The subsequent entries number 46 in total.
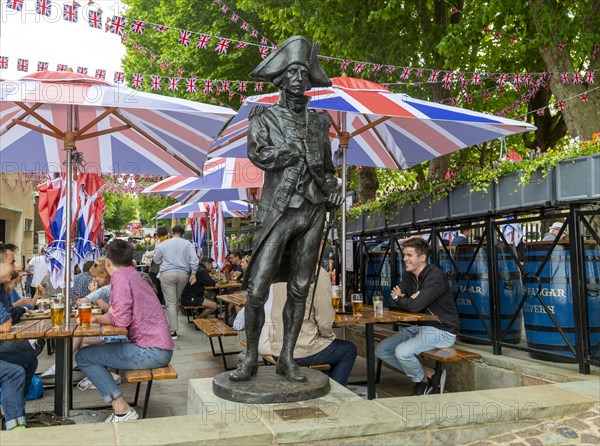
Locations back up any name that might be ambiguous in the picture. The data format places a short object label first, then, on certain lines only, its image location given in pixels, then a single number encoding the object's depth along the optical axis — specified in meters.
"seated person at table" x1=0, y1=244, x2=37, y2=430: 4.35
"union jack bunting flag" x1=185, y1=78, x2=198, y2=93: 12.16
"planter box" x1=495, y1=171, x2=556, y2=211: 5.25
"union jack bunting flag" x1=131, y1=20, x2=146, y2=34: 9.66
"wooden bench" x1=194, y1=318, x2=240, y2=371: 6.84
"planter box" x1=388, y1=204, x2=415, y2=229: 7.71
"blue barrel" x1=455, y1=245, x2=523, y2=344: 6.02
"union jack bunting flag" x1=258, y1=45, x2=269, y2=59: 11.79
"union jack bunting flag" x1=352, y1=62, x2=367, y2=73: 12.59
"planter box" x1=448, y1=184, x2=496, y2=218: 6.02
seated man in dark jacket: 5.57
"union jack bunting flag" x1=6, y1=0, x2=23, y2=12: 7.87
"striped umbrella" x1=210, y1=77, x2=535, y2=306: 5.75
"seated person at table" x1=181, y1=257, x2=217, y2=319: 11.03
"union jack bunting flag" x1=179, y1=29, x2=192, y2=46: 10.23
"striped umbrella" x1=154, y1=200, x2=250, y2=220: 16.92
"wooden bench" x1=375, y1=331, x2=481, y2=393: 5.42
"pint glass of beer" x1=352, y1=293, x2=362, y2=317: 5.50
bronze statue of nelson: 3.99
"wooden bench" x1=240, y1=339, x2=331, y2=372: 5.27
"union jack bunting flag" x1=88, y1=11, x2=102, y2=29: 8.77
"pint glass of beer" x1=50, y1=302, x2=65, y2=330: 4.67
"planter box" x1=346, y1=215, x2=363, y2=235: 9.67
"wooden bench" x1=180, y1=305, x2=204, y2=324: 12.10
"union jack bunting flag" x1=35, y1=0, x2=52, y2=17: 8.03
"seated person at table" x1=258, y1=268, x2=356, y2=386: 5.11
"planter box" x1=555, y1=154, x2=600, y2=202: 4.78
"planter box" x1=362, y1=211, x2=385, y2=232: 8.76
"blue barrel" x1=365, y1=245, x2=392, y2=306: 8.47
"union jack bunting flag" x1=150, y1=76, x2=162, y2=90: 12.19
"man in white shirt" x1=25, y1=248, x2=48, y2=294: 11.18
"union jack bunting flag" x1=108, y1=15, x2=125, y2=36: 8.91
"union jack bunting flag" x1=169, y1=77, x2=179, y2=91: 11.82
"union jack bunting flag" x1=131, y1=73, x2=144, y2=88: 10.66
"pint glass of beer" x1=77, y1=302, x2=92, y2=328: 4.75
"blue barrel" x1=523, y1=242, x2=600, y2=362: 5.04
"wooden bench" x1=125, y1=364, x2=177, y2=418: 4.68
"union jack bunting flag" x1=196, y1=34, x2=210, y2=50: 10.40
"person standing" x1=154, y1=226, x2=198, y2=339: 10.33
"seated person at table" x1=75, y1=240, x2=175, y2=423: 4.79
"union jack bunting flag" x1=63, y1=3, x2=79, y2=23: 8.45
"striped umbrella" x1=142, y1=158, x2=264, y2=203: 10.70
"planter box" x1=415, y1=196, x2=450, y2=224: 6.87
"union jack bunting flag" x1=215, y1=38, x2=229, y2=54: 10.48
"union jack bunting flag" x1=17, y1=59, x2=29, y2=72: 9.73
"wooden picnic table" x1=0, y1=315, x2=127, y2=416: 4.37
